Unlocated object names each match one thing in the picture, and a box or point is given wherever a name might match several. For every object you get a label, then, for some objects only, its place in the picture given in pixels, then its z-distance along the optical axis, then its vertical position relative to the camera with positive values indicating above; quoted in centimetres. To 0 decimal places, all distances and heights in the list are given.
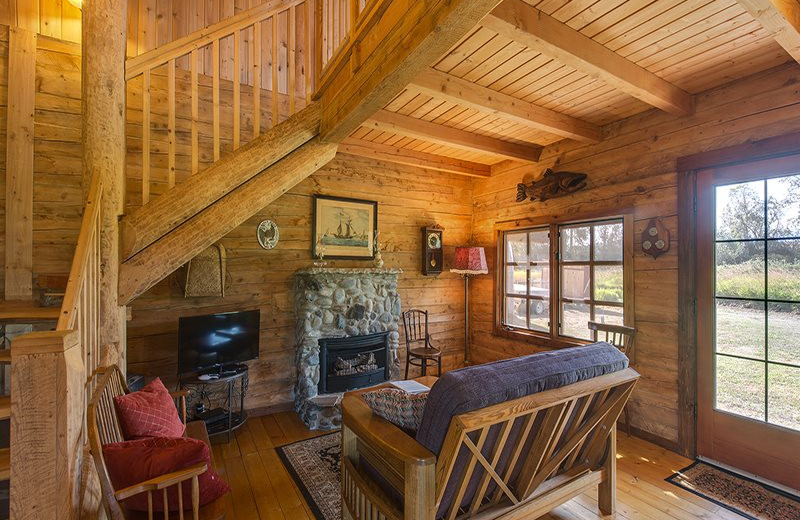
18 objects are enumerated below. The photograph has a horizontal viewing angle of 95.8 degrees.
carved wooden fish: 368 +84
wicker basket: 303 -10
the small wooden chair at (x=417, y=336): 415 -92
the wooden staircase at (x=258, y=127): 183 +92
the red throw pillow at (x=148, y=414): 172 -76
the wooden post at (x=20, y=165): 250 +67
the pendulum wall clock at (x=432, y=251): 461 +15
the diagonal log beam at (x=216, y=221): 222 +27
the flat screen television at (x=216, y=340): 293 -66
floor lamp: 444 +3
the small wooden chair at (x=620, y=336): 310 -65
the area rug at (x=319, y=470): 226 -151
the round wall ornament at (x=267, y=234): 355 +28
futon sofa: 139 -78
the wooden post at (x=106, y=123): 206 +80
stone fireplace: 345 -70
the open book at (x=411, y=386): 227 -81
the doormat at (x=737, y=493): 217 -148
